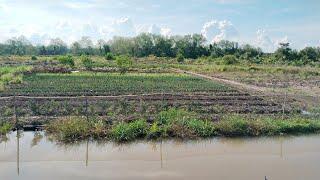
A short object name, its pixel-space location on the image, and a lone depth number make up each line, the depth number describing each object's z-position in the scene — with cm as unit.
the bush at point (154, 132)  767
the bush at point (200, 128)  786
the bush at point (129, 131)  750
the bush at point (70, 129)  742
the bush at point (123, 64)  2029
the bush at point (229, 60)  2829
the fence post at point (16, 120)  796
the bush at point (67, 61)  2105
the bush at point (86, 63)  2097
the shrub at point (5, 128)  759
